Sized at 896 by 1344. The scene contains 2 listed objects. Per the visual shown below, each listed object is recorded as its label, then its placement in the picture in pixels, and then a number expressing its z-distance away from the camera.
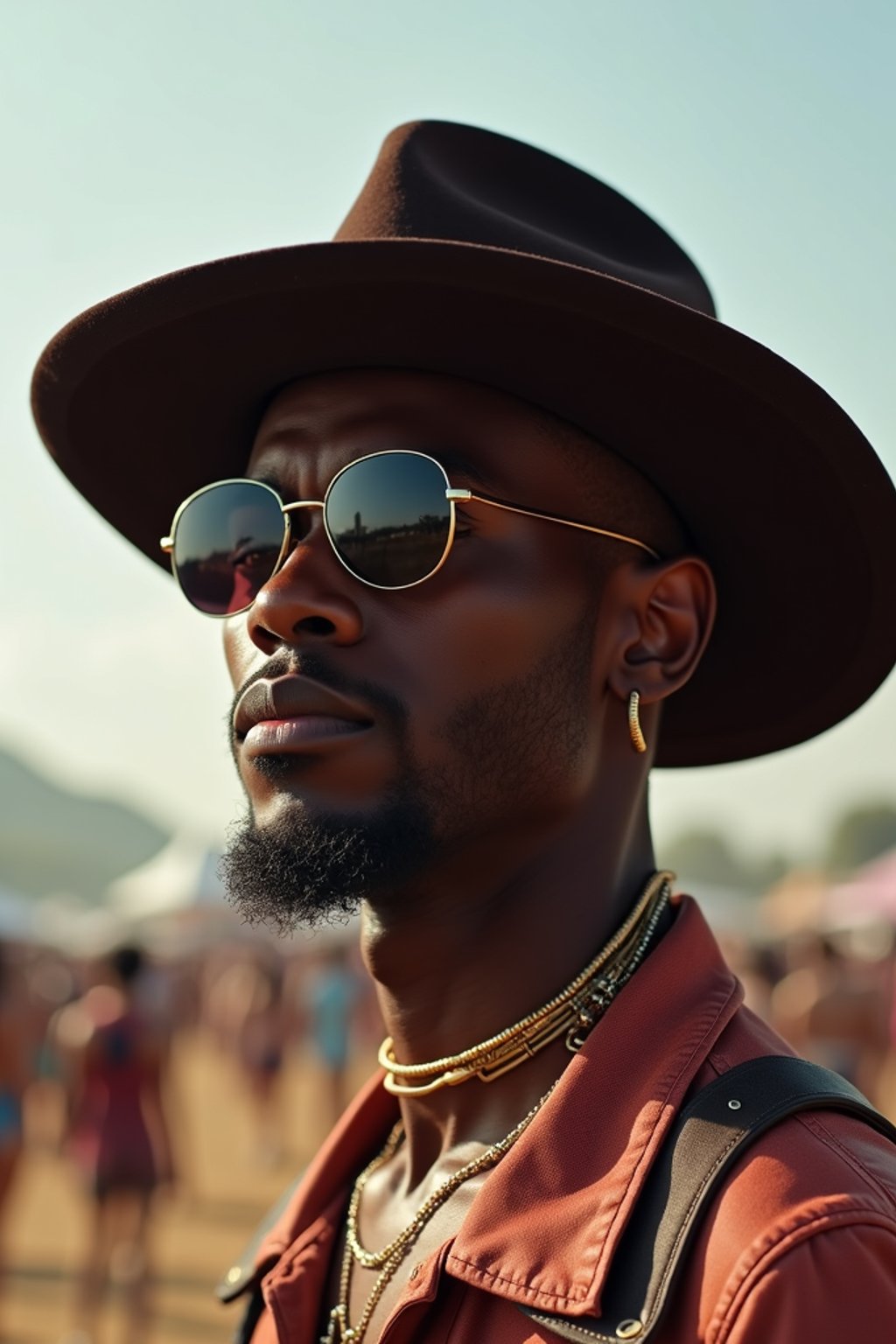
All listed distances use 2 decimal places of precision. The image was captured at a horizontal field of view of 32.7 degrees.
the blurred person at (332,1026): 12.99
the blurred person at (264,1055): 14.25
